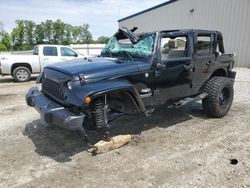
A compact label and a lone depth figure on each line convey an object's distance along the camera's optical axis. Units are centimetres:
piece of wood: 299
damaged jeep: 285
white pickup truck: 827
